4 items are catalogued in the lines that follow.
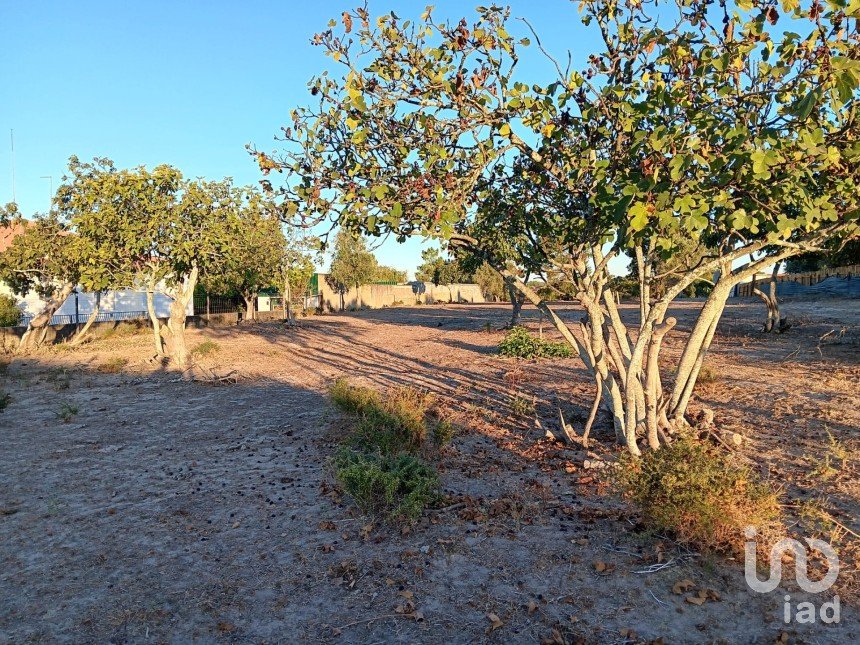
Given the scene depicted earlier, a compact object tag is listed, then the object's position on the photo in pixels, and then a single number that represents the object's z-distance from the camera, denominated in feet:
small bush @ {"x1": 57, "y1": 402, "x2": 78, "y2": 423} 30.17
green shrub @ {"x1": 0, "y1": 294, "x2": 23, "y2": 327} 73.20
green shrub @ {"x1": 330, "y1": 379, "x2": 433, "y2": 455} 22.07
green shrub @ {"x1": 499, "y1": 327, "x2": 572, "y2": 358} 47.83
